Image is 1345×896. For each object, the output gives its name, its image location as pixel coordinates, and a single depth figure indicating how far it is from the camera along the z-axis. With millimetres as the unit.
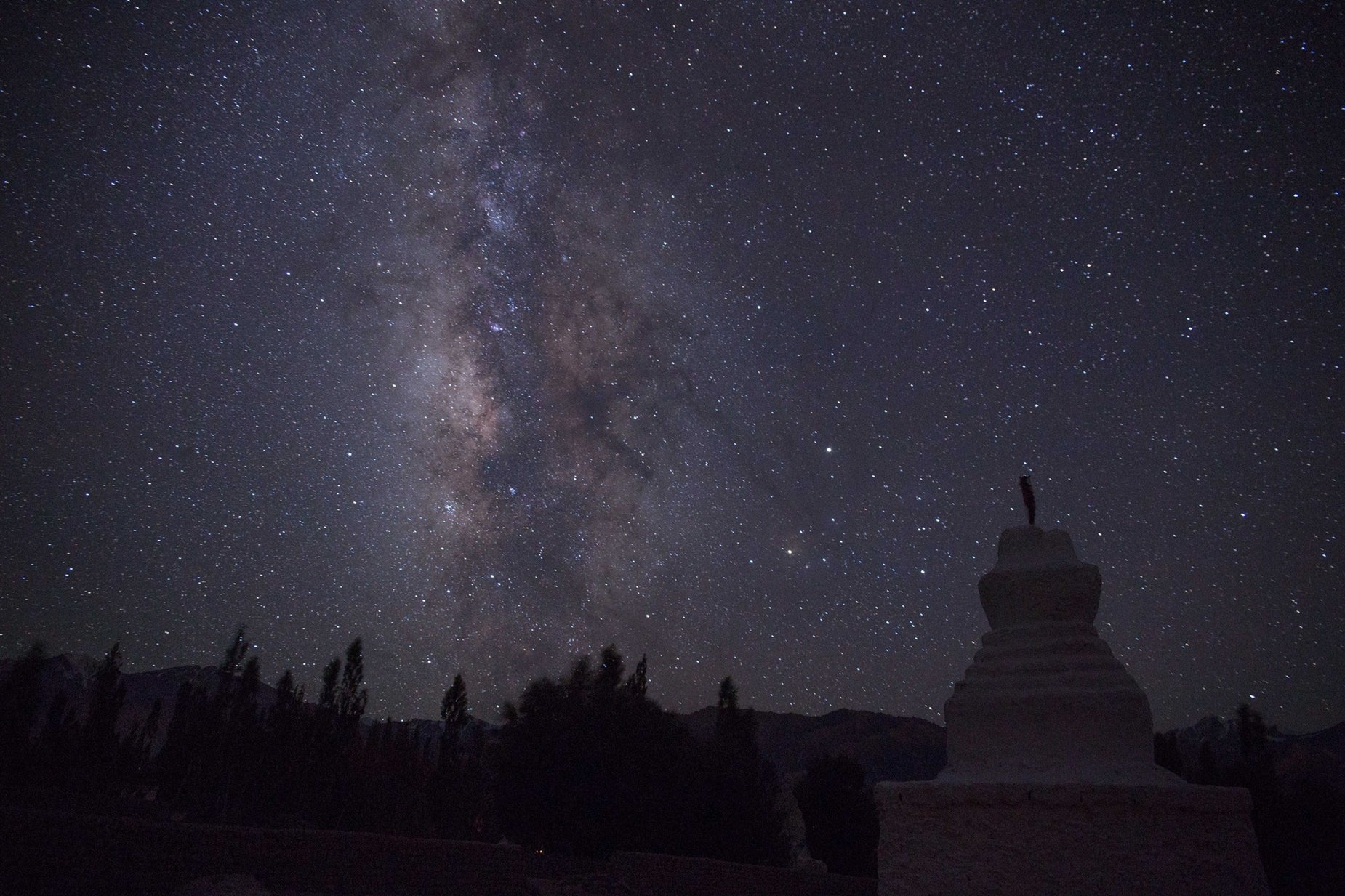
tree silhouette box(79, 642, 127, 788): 35031
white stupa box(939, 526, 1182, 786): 5062
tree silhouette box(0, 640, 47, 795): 30891
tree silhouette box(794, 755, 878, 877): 26594
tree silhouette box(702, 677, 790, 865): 22188
